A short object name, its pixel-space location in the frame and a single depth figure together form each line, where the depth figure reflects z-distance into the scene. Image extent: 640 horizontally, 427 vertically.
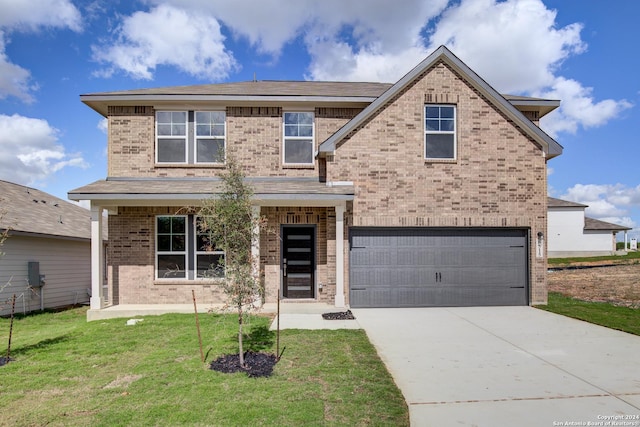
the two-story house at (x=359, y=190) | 10.72
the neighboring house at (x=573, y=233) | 33.47
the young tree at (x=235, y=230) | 5.73
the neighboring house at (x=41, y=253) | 11.97
